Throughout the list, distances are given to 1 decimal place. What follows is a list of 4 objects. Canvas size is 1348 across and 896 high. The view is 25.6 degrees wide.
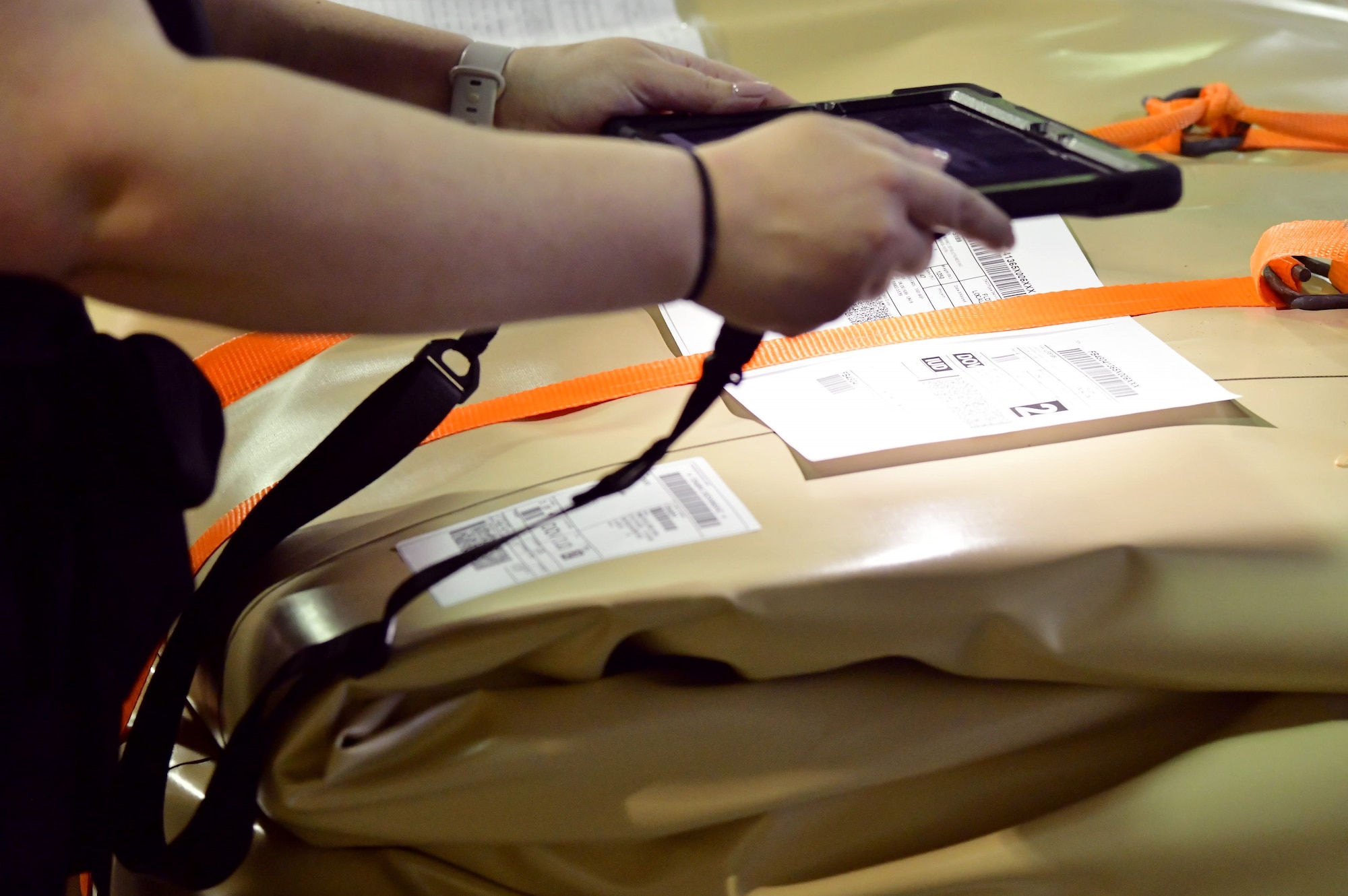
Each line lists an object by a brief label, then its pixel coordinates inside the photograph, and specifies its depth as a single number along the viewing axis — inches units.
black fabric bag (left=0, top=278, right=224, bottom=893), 51.3
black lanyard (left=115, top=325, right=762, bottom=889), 53.0
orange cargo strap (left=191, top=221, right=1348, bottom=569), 60.0
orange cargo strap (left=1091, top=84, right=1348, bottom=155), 71.8
